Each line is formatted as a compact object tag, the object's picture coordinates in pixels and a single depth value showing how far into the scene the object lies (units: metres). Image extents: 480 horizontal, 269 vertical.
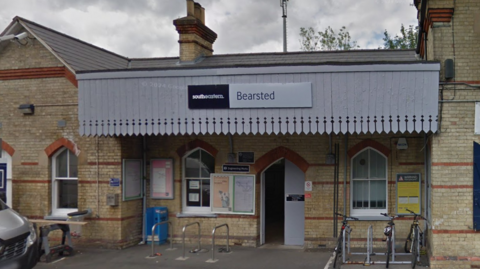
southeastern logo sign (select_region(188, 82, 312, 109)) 10.21
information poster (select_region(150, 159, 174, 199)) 12.86
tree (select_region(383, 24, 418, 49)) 33.88
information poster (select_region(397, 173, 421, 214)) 11.62
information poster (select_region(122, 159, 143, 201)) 12.24
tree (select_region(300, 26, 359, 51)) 37.62
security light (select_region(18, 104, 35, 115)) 12.59
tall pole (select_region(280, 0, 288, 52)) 31.51
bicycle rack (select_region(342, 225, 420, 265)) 9.99
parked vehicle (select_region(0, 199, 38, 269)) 8.18
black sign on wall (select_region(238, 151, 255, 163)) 12.41
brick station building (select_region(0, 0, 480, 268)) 9.59
